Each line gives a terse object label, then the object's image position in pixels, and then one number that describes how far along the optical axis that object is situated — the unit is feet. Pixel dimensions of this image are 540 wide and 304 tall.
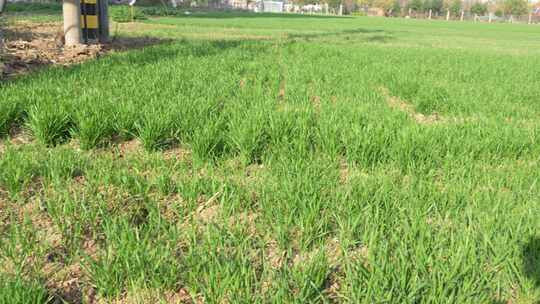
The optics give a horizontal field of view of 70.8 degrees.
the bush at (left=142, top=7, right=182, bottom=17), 100.89
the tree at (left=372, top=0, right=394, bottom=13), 353.31
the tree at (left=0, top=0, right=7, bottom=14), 16.02
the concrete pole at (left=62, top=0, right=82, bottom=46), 25.81
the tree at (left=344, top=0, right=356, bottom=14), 346.74
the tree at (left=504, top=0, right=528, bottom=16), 336.90
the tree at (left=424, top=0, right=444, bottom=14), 327.67
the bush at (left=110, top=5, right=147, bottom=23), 67.22
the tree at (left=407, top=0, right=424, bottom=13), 330.34
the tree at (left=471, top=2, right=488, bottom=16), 336.66
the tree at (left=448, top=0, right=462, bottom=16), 330.03
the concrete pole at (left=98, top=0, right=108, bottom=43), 29.30
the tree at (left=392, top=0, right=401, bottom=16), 343.46
